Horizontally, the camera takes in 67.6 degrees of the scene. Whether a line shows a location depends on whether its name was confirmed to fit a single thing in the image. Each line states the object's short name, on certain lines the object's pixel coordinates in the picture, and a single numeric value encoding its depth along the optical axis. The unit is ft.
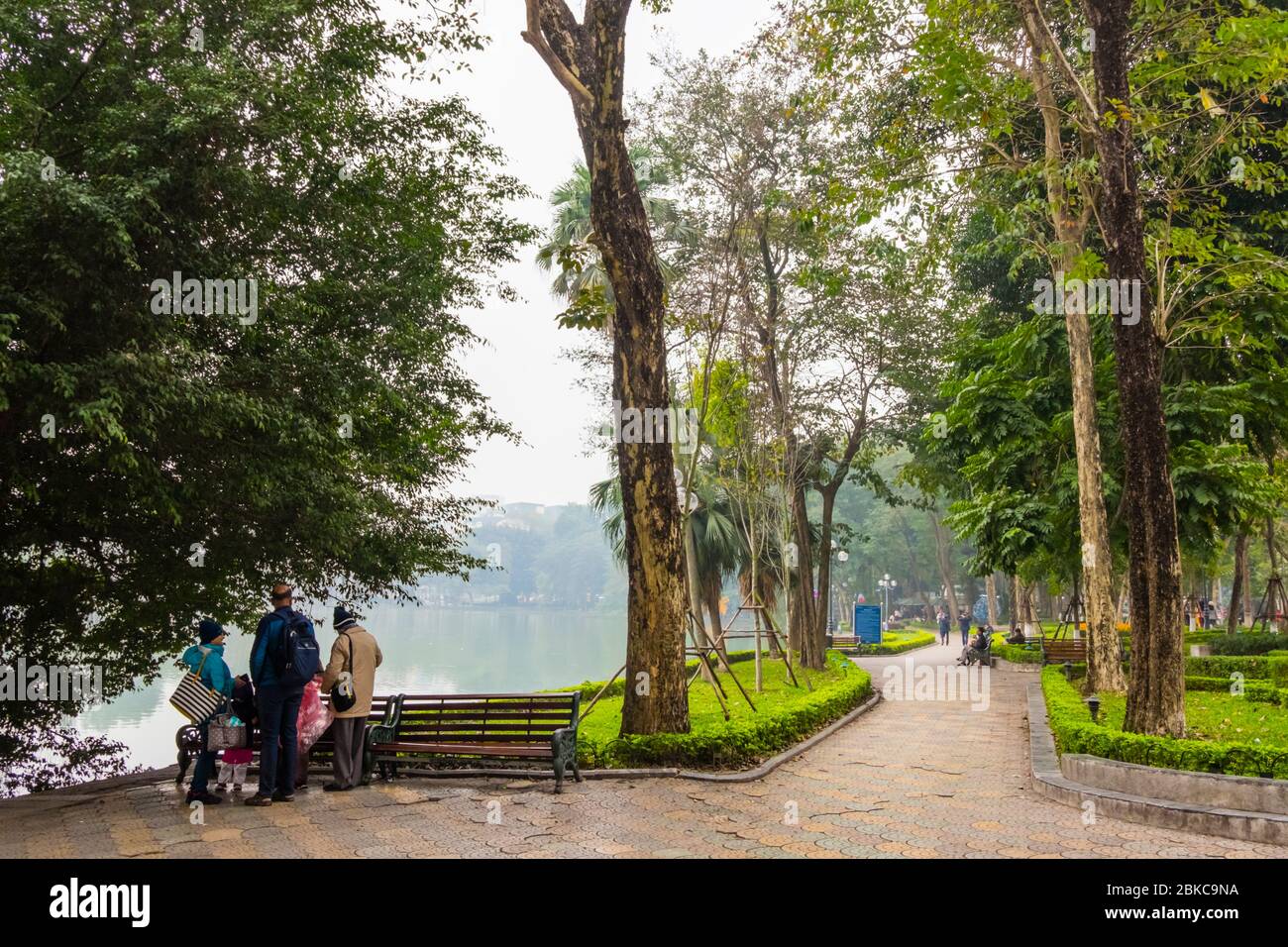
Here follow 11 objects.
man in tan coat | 27.30
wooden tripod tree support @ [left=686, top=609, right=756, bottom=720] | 38.49
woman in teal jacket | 25.12
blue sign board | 114.42
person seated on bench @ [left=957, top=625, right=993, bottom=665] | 79.59
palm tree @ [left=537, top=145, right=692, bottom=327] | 32.86
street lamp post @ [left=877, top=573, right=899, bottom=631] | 175.27
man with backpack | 25.43
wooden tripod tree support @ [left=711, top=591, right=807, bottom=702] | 51.52
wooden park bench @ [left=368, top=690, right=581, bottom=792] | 27.96
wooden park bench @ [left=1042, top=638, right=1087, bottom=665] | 72.90
